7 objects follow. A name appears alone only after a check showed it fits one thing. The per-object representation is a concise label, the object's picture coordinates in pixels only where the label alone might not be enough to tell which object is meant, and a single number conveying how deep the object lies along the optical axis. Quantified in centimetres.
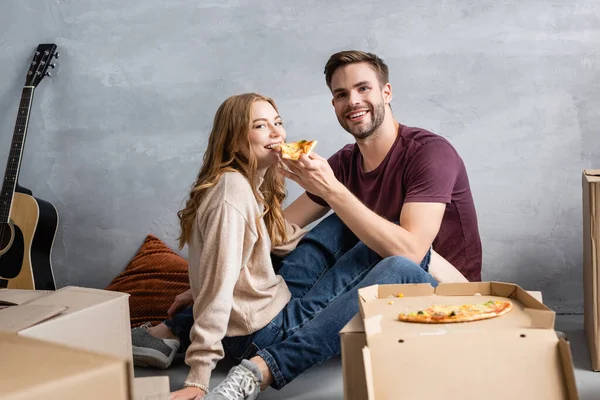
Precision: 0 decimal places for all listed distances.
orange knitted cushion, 285
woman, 200
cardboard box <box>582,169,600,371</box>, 214
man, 227
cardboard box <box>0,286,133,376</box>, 146
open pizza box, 126
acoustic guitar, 311
